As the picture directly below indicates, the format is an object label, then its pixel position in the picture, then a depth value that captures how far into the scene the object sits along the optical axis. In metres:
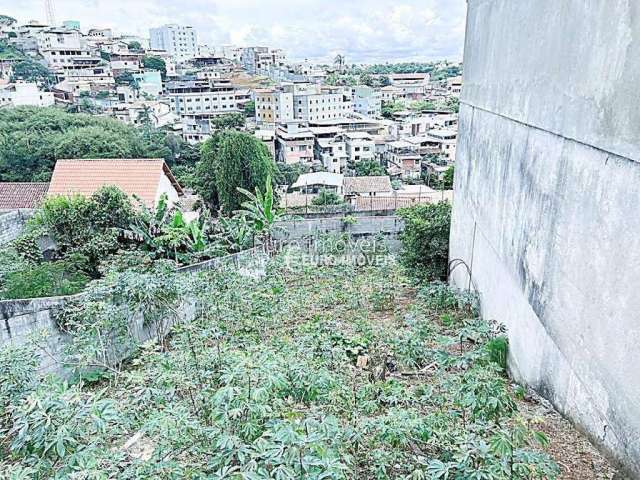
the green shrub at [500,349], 4.65
